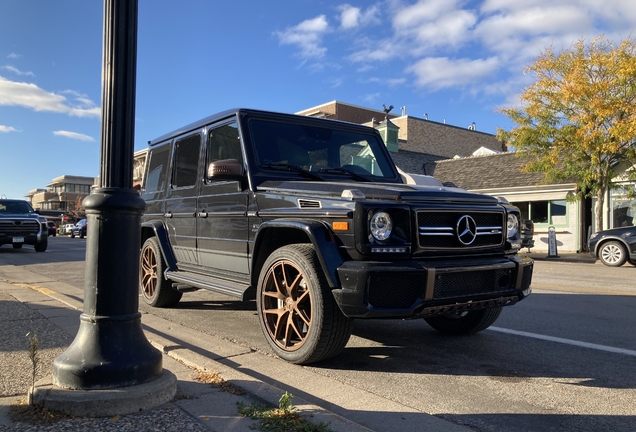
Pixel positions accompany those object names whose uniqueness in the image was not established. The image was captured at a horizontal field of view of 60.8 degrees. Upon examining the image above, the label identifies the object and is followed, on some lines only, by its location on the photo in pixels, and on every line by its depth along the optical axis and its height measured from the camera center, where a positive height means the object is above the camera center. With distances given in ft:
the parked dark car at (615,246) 45.32 -1.41
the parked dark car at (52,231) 132.59 -2.06
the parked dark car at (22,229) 58.49 -0.65
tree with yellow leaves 57.52 +12.47
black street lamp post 10.01 -0.28
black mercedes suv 12.23 -0.25
